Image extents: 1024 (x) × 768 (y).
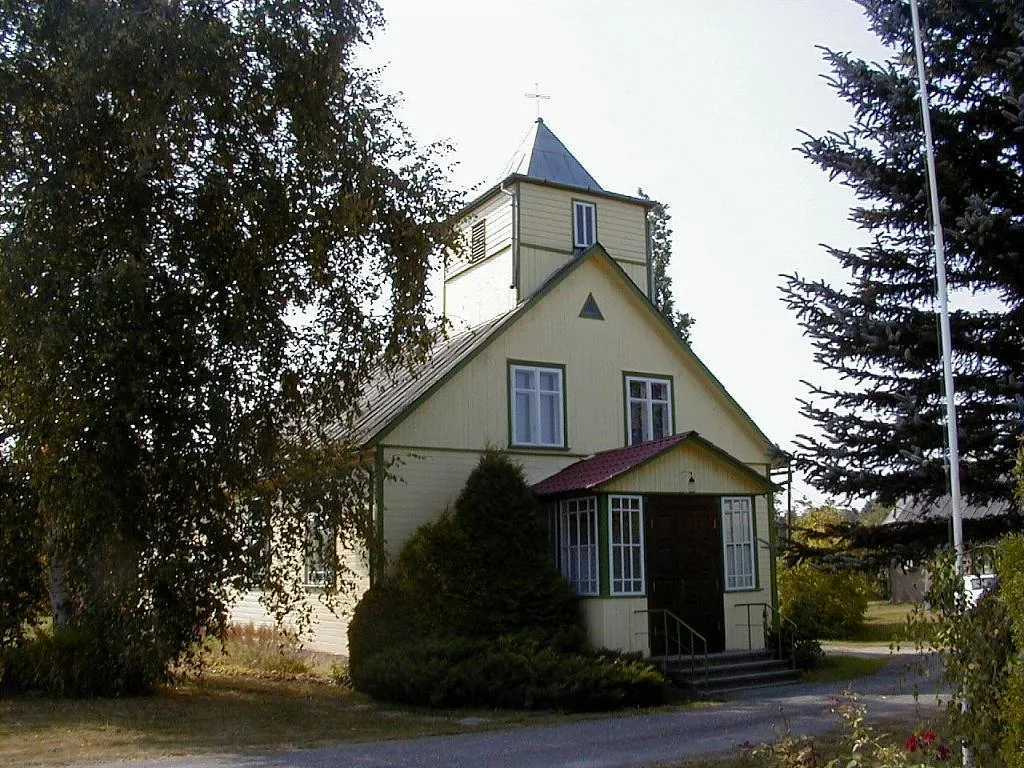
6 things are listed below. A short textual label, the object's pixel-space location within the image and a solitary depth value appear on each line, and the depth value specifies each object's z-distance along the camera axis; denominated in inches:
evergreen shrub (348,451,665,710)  588.4
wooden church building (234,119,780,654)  713.0
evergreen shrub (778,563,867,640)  1027.3
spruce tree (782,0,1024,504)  472.7
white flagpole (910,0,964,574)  412.5
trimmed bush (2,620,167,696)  638.5
